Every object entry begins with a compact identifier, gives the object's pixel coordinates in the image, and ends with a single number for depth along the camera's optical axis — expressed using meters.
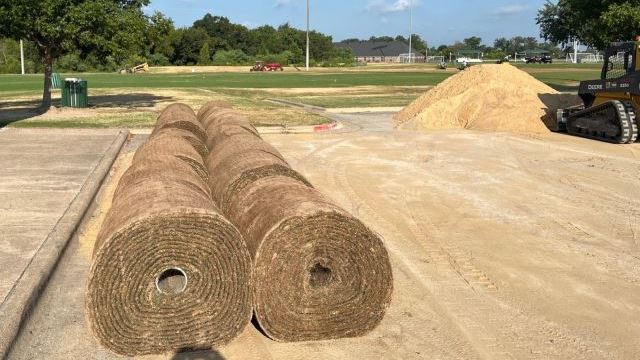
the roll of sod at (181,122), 11.14
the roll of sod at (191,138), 9.97
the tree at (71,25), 20.80
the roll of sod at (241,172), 6.89
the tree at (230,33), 123.25
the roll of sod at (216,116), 12.10
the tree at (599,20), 27.89
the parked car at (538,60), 111.62
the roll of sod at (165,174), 6.50
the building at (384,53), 184.25
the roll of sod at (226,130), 10.12
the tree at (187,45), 105.00
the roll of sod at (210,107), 14.03
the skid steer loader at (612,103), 17.45
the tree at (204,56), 104.81
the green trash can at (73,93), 25.02
